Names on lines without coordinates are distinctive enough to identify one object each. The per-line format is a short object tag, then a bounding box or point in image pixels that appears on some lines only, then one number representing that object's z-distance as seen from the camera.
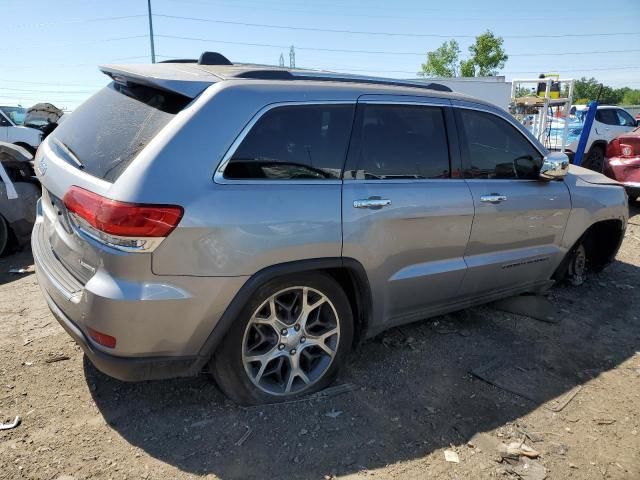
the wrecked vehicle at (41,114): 18.83
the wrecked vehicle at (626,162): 8.54
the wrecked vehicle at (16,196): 5.51
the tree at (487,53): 49.00
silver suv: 2.32
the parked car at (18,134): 13.59
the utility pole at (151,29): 29.23
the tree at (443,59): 54.50
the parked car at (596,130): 13.09
